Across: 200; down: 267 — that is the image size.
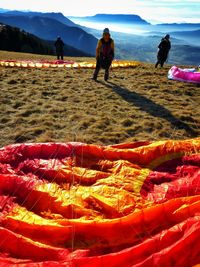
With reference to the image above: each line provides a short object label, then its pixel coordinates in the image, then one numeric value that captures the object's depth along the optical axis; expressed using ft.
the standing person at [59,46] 46.43
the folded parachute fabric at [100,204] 8.41
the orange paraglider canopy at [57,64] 33.08
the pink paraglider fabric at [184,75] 27.70
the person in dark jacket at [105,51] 24.62
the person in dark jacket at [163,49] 35.31
